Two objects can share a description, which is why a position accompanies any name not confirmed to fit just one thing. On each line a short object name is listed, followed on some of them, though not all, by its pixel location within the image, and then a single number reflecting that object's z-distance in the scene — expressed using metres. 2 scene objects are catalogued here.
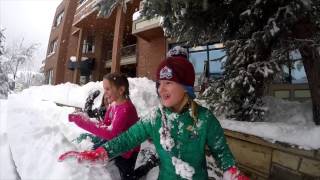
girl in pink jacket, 1.46
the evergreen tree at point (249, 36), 2.18
